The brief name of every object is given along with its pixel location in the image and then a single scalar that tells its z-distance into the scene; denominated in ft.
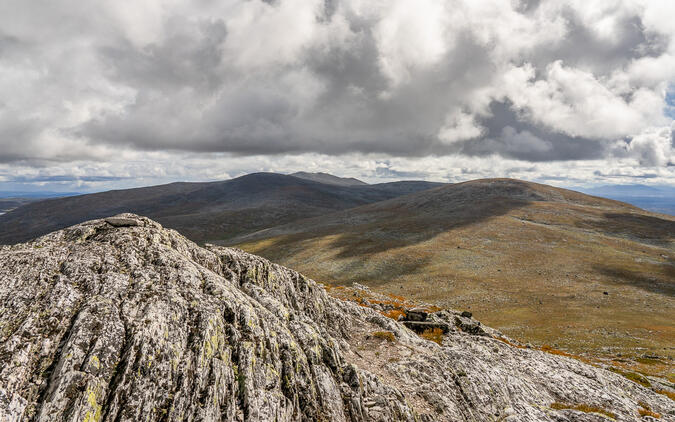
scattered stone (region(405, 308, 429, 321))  106.93
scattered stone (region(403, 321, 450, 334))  97.06
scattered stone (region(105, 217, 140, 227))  64.23
